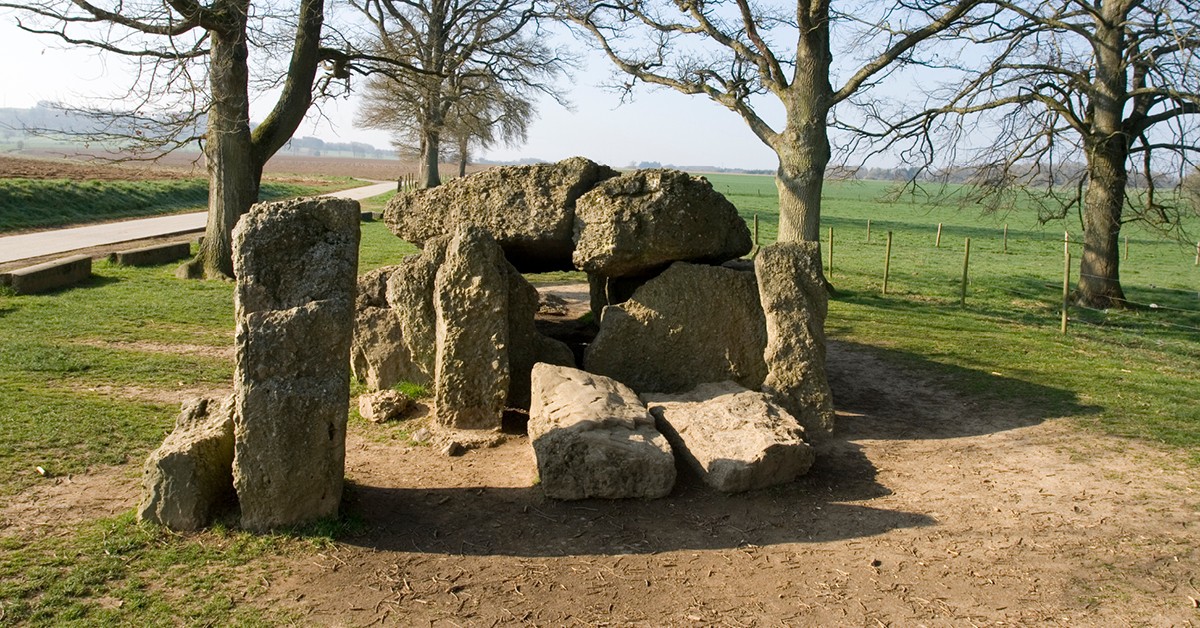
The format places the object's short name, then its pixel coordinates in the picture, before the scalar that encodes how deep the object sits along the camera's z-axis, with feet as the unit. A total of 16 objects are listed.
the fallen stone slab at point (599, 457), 22.39
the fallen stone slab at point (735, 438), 23.26
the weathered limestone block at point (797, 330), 28.68
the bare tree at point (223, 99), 48.52
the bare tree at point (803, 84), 50.80
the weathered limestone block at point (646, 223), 30.14
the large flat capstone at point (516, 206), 31.50
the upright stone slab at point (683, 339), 30.53
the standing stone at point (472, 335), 27.68
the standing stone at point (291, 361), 19.31
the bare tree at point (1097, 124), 51.60
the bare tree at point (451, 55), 67.77
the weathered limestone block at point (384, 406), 29.43
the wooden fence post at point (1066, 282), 46.76
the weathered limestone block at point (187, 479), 19.61
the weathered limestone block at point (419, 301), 30.76
